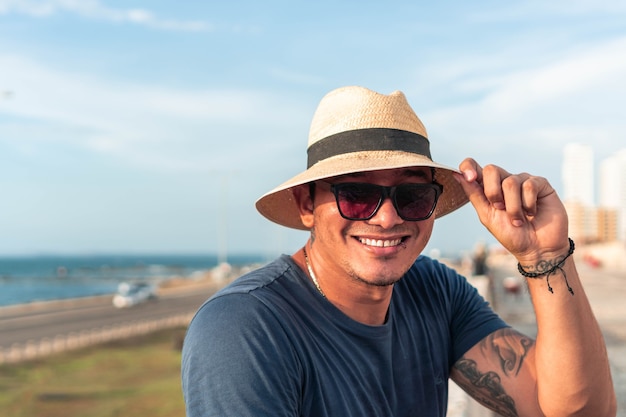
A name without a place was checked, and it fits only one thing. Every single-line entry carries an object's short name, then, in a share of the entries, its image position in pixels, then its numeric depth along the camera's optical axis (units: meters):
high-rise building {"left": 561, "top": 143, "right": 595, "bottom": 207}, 195.25
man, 2.00
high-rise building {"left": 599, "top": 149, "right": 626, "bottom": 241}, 177.86
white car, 45.41
